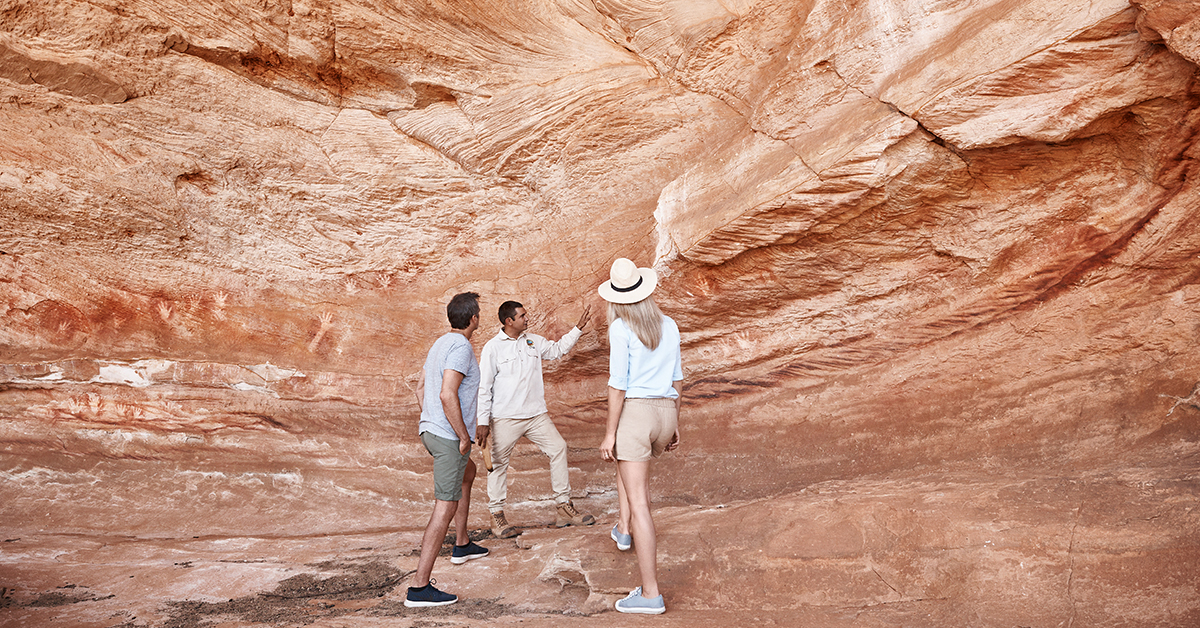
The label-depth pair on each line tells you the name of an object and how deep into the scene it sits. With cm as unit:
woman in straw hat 364
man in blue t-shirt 401
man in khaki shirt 532
